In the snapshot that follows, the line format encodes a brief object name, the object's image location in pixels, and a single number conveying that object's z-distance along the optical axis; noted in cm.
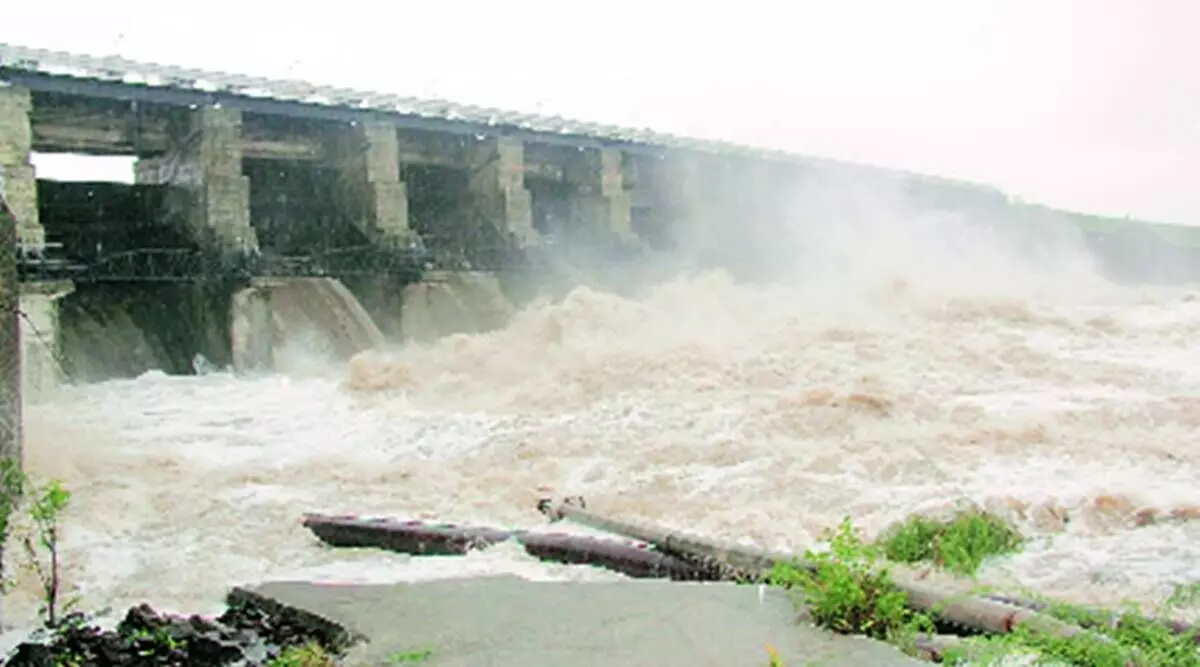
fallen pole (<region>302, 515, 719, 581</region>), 533
